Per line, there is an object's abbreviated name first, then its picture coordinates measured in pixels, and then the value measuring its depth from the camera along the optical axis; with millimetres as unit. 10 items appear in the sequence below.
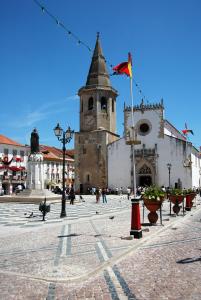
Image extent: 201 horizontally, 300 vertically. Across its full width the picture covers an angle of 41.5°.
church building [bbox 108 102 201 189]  36320
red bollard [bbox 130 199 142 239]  7618
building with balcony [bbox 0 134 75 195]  44384
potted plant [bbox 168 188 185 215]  13066
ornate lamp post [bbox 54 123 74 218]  12754
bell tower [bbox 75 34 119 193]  38573
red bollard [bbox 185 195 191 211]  15463
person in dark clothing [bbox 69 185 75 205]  21430
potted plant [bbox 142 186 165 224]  9470
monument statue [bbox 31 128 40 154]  24038
